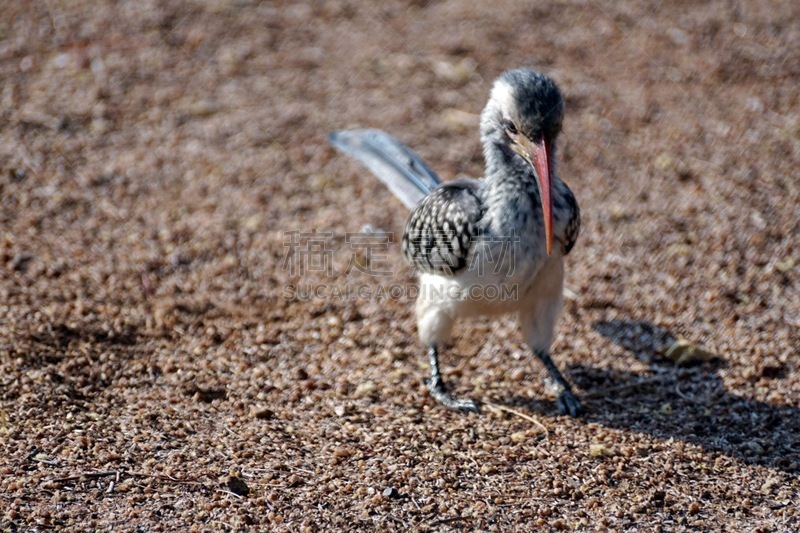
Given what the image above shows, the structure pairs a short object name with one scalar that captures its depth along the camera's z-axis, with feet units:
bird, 24.44
